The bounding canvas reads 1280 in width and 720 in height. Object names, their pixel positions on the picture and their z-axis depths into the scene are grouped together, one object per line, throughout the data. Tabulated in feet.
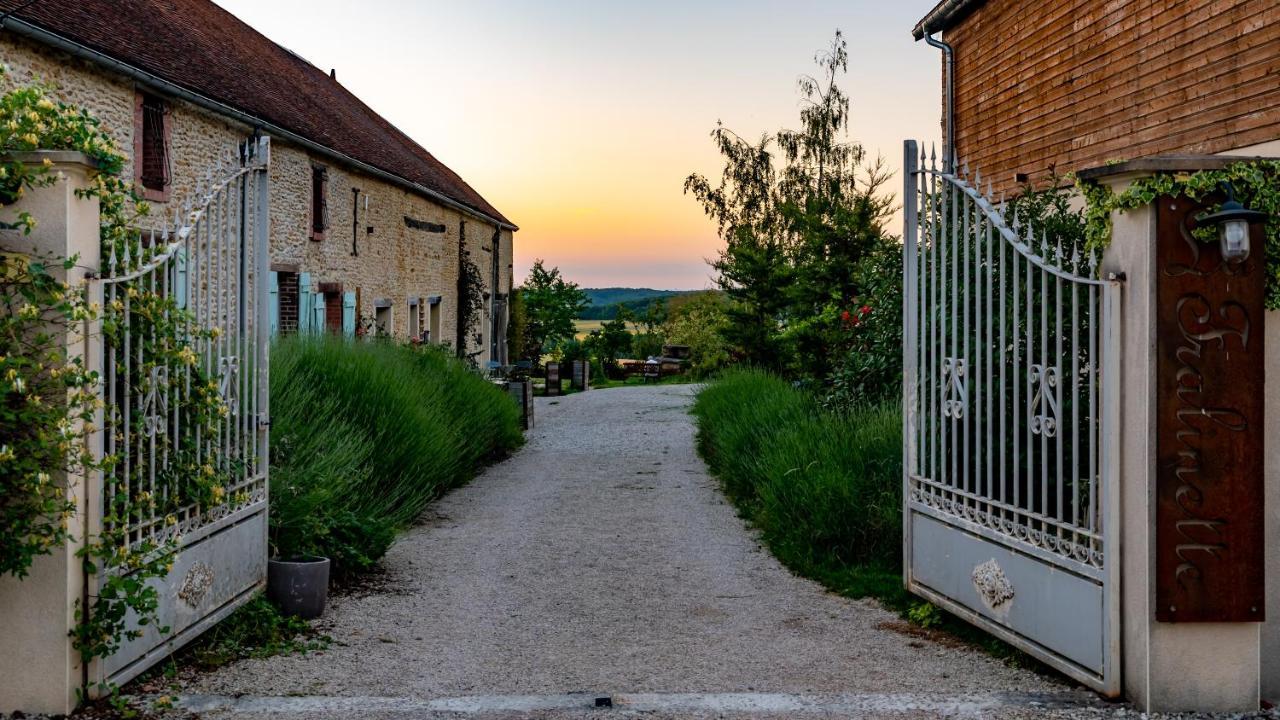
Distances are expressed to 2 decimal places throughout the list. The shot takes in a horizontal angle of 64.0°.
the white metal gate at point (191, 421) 13.92
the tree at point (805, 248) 45.34
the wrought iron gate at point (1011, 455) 14.01
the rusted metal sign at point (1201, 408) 13.19
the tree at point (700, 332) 67.02
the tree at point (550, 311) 118.83
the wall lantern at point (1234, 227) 12.65
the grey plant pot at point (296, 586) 18.35
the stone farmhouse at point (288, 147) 35.50
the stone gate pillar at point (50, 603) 12.80
